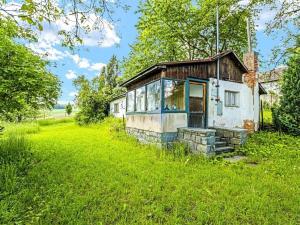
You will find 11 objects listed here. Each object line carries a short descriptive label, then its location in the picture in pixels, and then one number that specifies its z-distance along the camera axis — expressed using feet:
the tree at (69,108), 137.80
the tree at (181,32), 55.47
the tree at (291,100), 34.32
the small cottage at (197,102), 27.14
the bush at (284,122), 34.48
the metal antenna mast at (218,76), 32.44
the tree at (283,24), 19.37
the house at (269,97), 75.13
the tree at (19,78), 16.26
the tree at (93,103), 72.79
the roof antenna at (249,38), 39.31
